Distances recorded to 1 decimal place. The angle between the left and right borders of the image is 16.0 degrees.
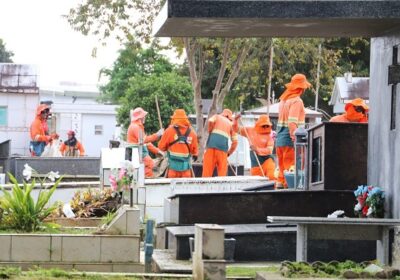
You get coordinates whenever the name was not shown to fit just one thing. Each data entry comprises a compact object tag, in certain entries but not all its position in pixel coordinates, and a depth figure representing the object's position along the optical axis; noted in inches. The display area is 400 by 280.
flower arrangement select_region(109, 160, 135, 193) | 845.8
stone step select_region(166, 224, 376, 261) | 717.9
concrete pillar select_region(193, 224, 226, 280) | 574.9
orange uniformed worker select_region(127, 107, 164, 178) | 1317.7
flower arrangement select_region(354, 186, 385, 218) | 673.0
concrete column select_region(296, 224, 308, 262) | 625.0
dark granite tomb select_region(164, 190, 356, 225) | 756.0
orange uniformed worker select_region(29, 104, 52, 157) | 1699.1
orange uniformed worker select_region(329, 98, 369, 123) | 910.3
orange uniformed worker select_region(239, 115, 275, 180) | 1228.5
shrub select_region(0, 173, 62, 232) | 726.5
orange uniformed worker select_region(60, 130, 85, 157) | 1798.7
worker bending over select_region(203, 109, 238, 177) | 1205.1
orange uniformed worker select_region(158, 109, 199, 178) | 1191.6
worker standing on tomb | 998.4
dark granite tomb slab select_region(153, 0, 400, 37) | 615.5
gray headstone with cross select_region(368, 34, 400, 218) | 660.1
